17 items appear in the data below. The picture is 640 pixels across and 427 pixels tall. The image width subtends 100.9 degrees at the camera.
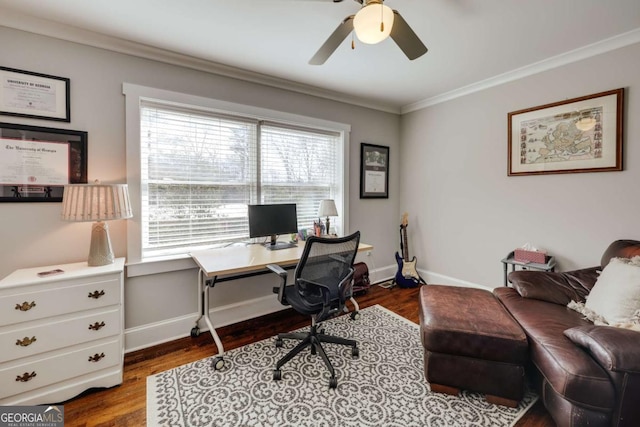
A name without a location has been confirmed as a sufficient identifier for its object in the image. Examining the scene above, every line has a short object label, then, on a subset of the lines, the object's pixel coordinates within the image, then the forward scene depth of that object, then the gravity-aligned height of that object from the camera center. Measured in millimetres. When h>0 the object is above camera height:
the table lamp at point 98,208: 1754 +10
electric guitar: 3557 -863
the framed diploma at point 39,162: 1826 +347
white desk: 1982 -420
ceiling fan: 1304 +1006
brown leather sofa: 1213 -775
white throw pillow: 1561 -507
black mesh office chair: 1840 -538
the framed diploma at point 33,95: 1820 +816
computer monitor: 2600 -110
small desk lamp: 2982 +15
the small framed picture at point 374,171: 3637 +555
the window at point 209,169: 2328 +423
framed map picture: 2197 +695
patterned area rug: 1541 -1202
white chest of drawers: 1534 -773
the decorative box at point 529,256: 2471 -430
